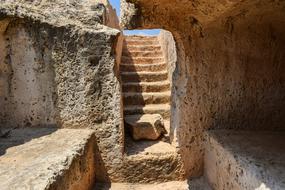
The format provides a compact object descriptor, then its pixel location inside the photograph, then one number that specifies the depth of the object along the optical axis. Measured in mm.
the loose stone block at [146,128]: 3475
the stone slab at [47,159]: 1735
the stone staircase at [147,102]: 2988
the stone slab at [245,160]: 1588
